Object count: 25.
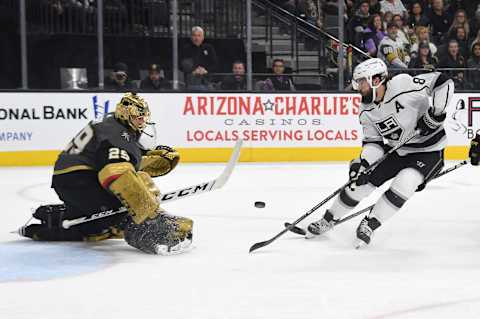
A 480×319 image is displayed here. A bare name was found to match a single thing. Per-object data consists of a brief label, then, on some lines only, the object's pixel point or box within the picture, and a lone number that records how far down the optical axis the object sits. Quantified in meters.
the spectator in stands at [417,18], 15.23
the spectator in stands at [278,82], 13.71
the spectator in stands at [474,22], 15.12
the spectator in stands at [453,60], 14.32
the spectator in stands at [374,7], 15.34
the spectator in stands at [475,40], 14.78
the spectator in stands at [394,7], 15.26
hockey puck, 7.15
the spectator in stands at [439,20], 15.23
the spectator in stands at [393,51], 14.23
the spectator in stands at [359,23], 14.46
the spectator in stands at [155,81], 13.24
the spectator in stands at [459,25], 15.02
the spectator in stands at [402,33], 14.54
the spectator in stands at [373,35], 14.44
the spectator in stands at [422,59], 14.30
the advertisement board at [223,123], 12.60
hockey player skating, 5.94
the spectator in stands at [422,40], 14.50
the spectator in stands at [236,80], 13.51
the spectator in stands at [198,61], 13.41
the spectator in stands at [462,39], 14.71
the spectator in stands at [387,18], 14.83
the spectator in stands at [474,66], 14.07
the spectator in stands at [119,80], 13.11
